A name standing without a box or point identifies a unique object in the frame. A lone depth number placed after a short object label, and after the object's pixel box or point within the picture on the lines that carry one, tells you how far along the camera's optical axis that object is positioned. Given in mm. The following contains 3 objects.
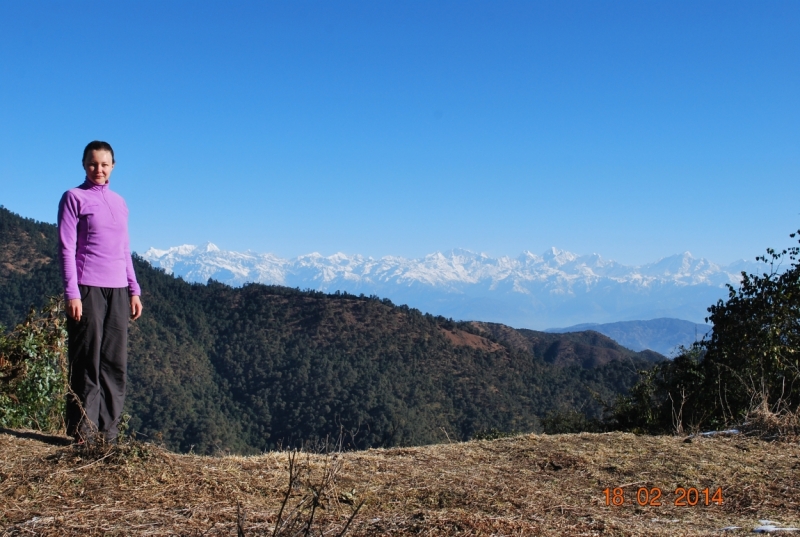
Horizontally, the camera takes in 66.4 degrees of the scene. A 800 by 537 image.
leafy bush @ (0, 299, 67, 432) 5863
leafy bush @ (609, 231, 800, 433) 9050
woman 4102
